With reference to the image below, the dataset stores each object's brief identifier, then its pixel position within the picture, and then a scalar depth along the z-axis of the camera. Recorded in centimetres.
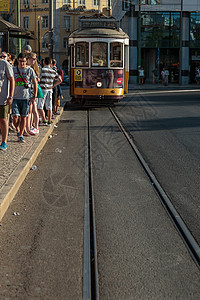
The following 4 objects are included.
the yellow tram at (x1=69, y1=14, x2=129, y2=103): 1989
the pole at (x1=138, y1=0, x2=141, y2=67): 4746
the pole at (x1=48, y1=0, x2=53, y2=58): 2301
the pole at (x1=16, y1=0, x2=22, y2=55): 2240
